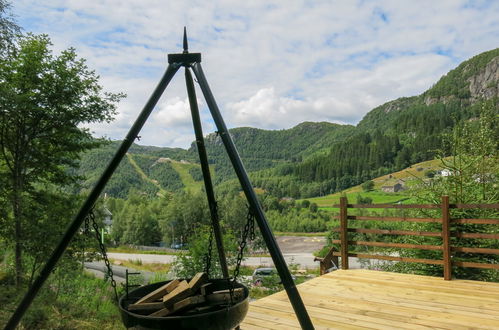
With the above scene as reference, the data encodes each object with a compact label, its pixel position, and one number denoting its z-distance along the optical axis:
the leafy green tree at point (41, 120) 6.53
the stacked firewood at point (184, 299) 1.89
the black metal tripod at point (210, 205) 1.70
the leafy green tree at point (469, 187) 5.16
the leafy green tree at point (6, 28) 5.23
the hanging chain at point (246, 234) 1.84
